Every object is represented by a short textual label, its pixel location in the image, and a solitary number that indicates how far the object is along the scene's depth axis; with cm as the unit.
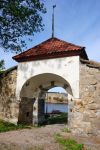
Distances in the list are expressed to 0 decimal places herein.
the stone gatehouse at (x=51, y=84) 526
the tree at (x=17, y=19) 616
